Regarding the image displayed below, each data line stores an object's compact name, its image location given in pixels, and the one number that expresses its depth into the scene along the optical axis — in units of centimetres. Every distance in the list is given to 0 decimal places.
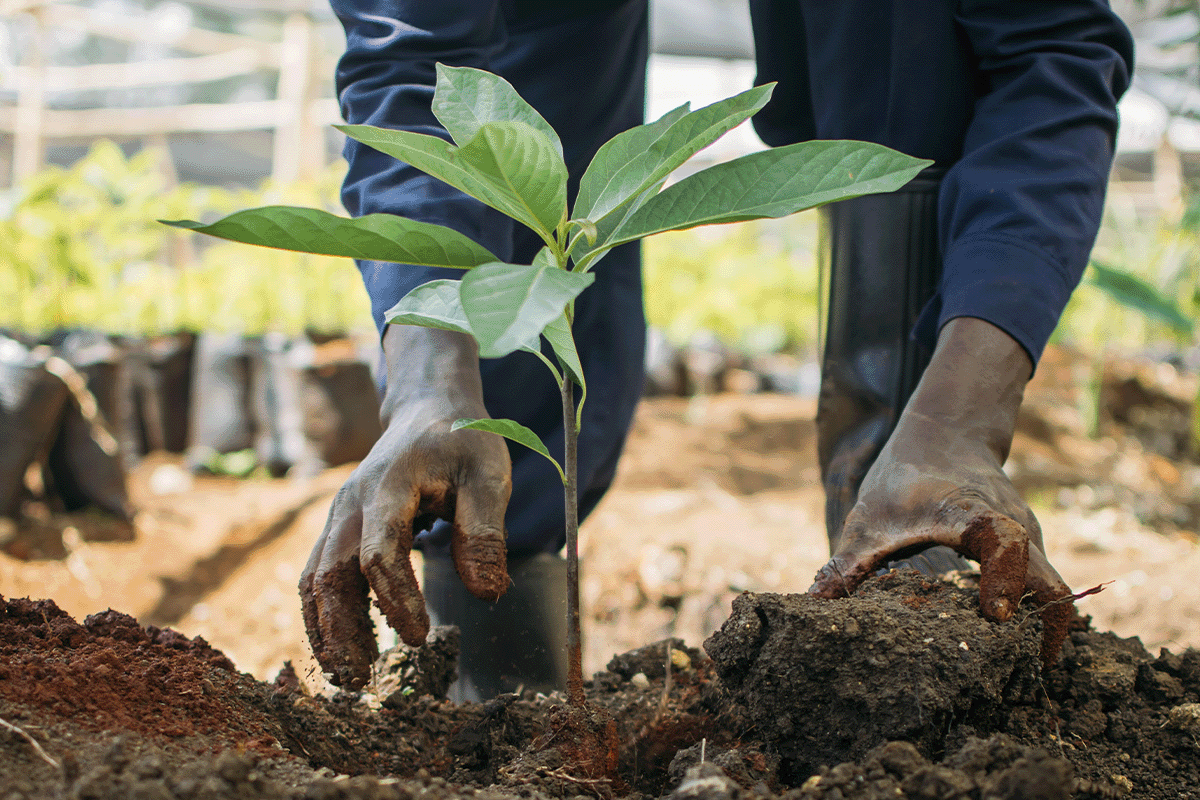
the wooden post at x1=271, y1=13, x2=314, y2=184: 587
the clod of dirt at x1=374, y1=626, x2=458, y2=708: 109
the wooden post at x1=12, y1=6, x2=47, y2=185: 564
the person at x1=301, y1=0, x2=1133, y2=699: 91
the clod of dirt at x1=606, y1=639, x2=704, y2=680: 118
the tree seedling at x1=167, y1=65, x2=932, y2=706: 69
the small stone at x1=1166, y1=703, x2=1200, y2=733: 93
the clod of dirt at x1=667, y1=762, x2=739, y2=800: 64
